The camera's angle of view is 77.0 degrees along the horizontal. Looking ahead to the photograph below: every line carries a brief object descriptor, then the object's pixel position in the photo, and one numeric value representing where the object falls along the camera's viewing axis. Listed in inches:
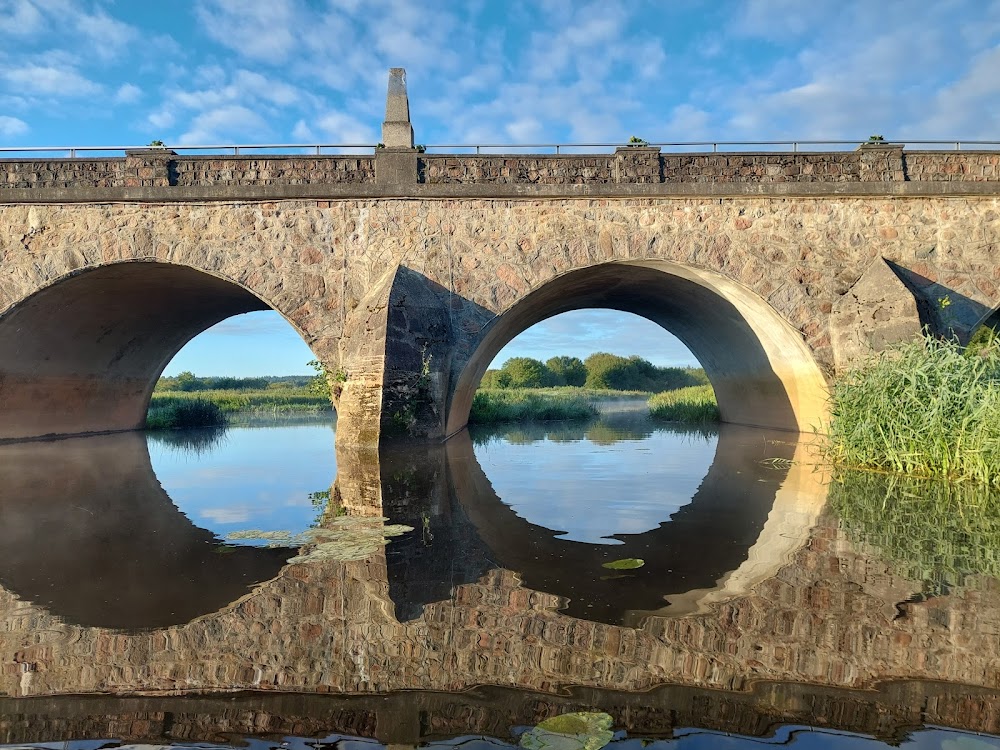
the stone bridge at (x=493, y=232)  442.6
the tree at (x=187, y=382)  1721.2
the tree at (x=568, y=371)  2237.9
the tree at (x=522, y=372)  1962.4
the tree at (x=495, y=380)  1913.1
